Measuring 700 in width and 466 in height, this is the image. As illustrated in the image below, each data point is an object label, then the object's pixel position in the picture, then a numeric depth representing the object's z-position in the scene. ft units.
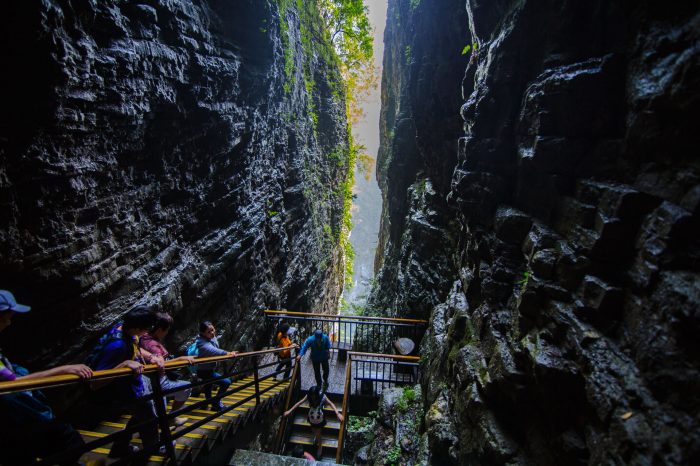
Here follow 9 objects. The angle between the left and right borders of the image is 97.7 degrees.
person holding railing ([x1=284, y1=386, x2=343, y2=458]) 21.13
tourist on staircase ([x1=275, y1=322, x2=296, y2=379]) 23.26
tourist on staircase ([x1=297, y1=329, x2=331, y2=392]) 21.63
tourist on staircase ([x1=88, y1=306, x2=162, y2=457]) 8.59
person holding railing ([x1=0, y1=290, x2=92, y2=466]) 6.23
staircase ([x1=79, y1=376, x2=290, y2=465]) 9.50
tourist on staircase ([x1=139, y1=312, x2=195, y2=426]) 11.29
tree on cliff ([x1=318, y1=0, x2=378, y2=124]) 50.72
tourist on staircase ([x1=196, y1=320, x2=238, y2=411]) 14.70
